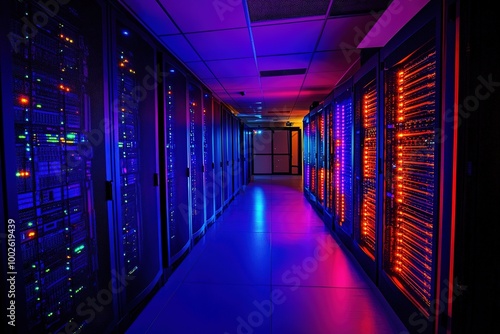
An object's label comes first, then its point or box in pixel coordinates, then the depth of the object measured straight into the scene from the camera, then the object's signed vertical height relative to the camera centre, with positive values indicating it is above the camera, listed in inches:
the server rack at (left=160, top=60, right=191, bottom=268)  97.0 -4.4
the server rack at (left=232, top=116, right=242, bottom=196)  275.3 -1.6
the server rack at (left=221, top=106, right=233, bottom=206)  217.9 -0.3
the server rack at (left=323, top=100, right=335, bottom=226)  154.5 -4.8
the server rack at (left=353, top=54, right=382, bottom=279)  85.0 -3.6
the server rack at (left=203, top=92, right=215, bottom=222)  160.9 +1.3
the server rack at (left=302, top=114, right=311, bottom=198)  251.6 -1.1
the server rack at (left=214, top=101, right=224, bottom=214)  187.0 -3.6
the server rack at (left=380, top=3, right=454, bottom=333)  52.6 -5.1
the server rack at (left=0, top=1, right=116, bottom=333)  39.9 -1.5
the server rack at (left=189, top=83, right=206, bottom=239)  136.7 -3.5
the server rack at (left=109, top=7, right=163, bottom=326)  65.5 -1.7
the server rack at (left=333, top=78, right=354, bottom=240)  119.3 -1.8
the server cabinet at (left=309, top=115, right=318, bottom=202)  206.8 -1.1
